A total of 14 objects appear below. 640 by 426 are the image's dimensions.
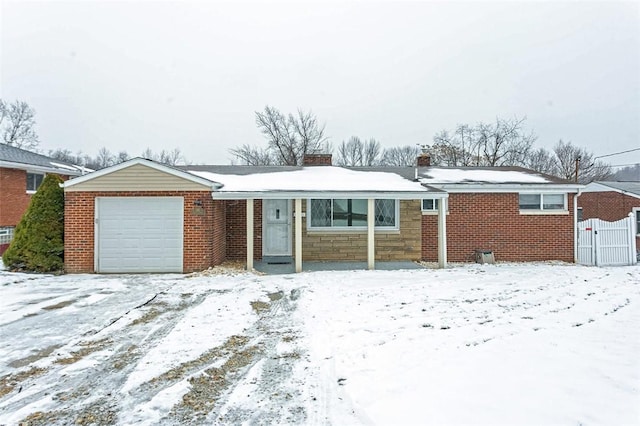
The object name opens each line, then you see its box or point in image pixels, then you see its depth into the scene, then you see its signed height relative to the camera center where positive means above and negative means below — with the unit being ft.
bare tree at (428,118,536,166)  130.62 +25.33
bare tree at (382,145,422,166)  175.42 +28.46
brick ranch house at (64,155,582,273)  33.32 +0.17
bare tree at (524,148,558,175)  150.69 +22.20
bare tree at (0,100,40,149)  134.51 +32.54
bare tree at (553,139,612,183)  147.13 +20.22
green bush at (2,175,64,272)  33.06 -1.61
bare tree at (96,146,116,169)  211.20 +34.22
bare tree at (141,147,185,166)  190.49 +31.25
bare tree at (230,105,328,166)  130.52 +28.77
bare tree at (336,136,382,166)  169.37 +29.08
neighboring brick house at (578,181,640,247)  65.31 +2.77
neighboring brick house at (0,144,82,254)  49.37 +4.97
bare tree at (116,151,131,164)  205.16 +33.55
